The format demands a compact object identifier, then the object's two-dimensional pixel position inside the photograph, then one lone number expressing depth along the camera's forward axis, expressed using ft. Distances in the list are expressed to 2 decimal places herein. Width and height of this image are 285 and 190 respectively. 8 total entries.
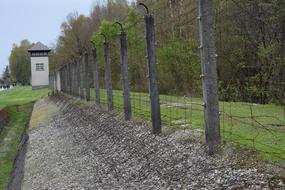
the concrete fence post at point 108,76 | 51.84
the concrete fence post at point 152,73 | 33.39
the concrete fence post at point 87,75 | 74.39
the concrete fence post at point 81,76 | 81.69
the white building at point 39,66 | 214.02
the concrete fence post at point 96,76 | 61.28
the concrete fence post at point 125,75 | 43.08
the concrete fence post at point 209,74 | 23.68
